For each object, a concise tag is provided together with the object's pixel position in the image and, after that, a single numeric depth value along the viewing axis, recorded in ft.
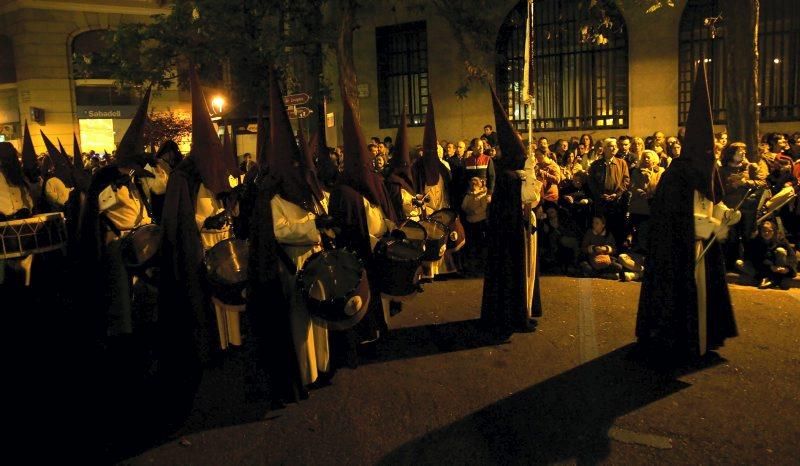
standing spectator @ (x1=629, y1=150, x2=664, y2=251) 34.19
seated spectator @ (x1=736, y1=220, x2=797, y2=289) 28.99
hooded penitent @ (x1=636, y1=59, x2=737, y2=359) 19.31
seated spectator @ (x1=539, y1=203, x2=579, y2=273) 35.01
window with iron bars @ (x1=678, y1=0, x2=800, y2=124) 53.01
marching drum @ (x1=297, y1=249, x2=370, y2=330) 17.01
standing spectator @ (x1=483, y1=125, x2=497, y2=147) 50.70
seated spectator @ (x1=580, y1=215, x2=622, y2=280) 32.53
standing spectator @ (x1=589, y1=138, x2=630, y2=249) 36.14
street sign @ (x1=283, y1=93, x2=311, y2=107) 41.97
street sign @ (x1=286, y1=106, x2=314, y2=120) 41.76
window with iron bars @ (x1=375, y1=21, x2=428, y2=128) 66.69
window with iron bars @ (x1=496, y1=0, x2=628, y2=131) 58.18
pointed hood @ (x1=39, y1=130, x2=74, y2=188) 31.58
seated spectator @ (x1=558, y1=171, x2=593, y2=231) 37.27
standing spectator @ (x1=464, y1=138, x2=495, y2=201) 37.93
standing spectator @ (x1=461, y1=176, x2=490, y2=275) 35.73
